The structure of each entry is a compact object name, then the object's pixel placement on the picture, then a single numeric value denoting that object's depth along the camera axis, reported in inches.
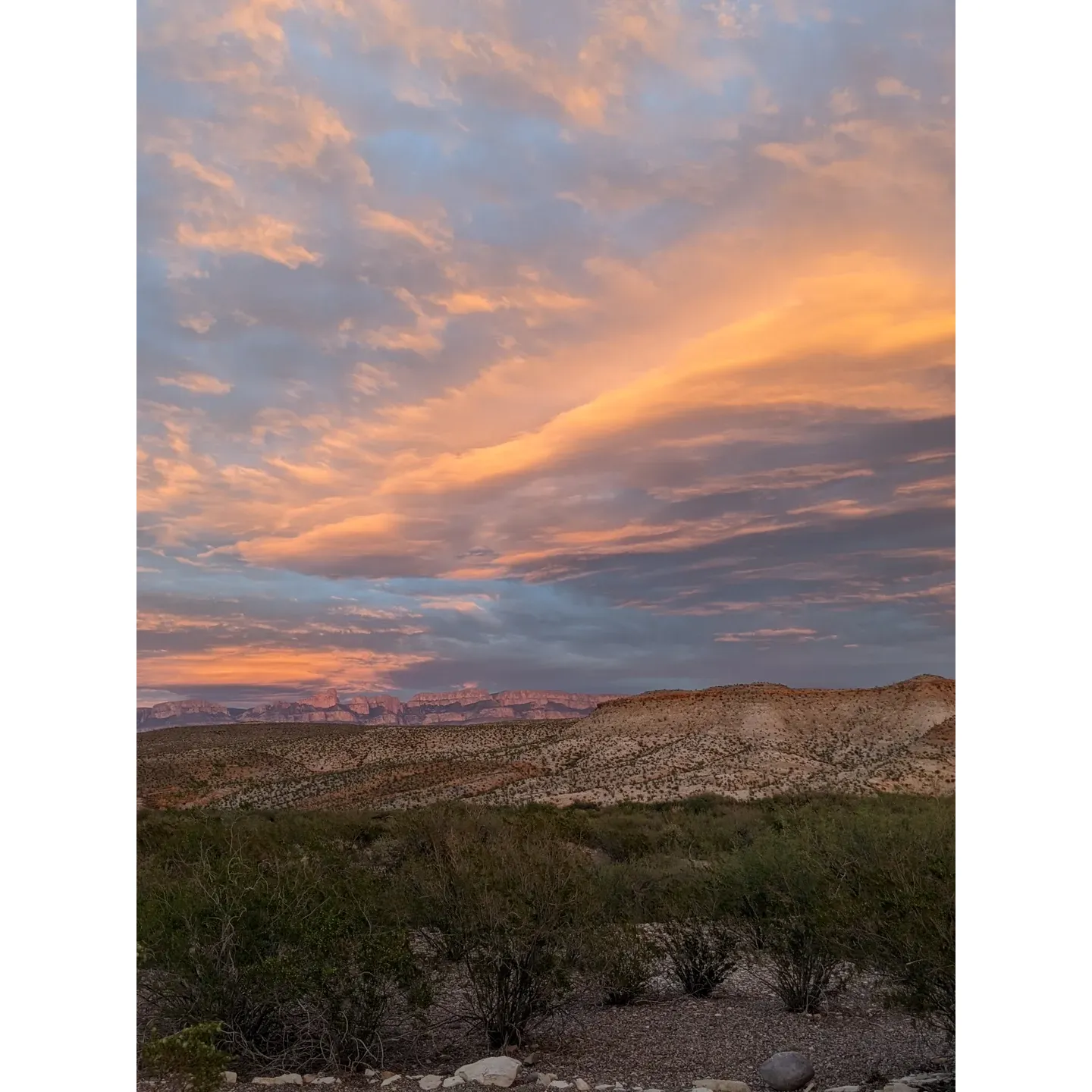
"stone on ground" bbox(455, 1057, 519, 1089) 206.1
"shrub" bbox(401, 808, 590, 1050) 241.8
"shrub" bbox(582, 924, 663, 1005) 269.1
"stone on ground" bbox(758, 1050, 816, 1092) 209.0
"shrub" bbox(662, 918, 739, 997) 297.6
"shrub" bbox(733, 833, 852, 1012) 269.9
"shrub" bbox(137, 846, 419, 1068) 221.0
